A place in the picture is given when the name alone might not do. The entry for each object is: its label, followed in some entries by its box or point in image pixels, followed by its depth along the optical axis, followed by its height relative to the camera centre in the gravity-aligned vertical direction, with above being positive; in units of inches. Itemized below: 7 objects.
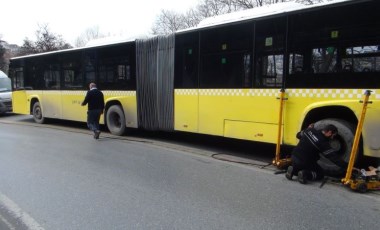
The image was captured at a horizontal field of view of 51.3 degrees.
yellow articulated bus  254.0 -0.7
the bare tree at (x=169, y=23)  1801.2 +229.5
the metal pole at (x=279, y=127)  287.0 -38.9
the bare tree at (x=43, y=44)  2011.6 +141.0
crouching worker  240.5 -48.9
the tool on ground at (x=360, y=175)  229.1 -59.3
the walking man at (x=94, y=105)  458.0 -38.3
